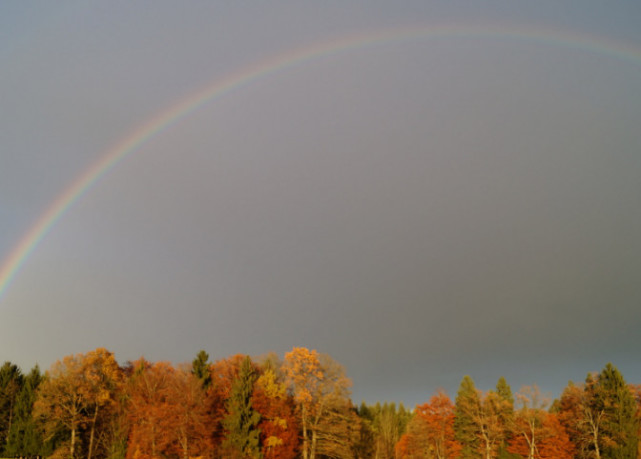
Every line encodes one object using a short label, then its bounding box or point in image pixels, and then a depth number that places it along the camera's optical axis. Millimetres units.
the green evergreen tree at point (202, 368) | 64688
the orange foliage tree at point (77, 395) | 68500
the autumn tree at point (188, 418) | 55844
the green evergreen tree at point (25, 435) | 69875
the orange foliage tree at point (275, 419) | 63938
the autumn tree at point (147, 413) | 55281
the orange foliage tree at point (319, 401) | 68250
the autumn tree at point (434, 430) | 88750
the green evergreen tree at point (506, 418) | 77375
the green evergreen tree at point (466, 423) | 80875
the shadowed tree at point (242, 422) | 58906
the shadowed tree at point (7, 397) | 75312
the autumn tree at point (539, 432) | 73188
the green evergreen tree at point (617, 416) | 62600
